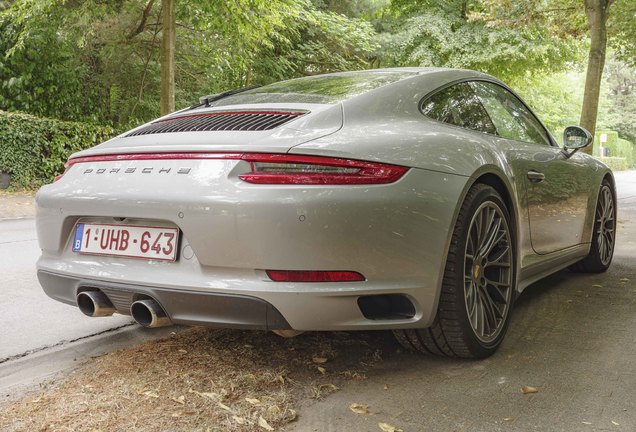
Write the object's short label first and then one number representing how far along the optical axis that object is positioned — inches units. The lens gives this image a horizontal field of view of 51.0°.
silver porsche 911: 93.8
